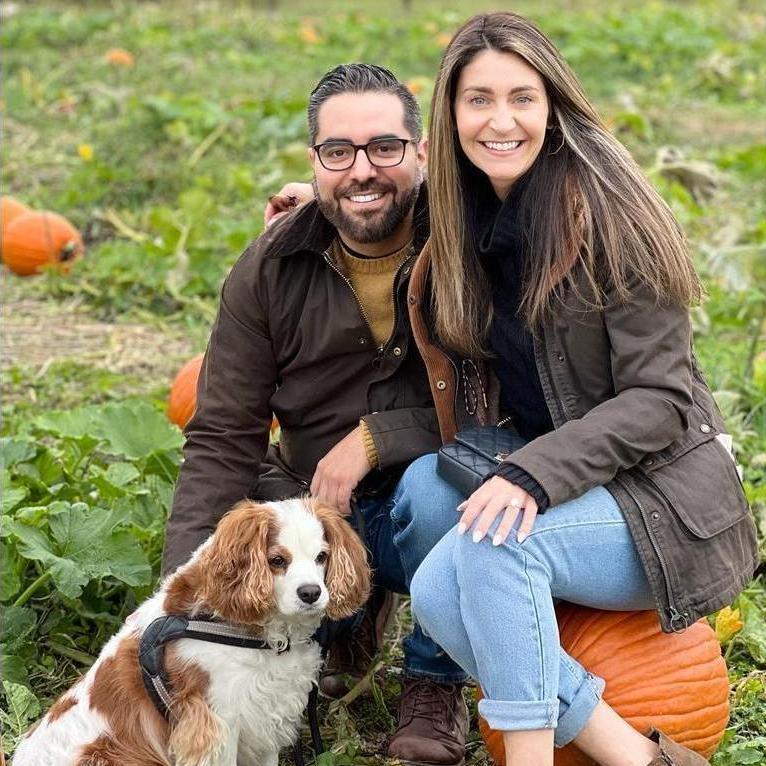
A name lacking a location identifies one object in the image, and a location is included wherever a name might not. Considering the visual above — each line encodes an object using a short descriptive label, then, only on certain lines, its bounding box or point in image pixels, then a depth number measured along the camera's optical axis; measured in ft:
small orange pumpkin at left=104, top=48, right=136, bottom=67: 41.86
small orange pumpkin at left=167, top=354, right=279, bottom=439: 17.33
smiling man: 12.40
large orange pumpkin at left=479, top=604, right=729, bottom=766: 10.60
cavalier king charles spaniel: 10.03
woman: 9.71
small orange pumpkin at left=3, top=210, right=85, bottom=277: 24.76
